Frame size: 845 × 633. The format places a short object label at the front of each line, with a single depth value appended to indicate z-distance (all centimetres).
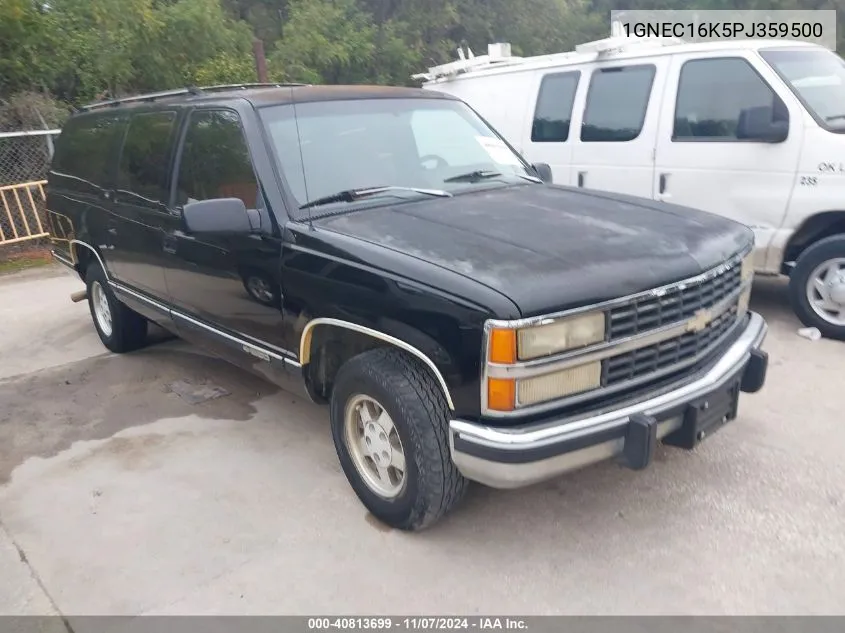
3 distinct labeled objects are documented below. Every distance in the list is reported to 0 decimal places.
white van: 531
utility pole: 1045
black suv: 273
